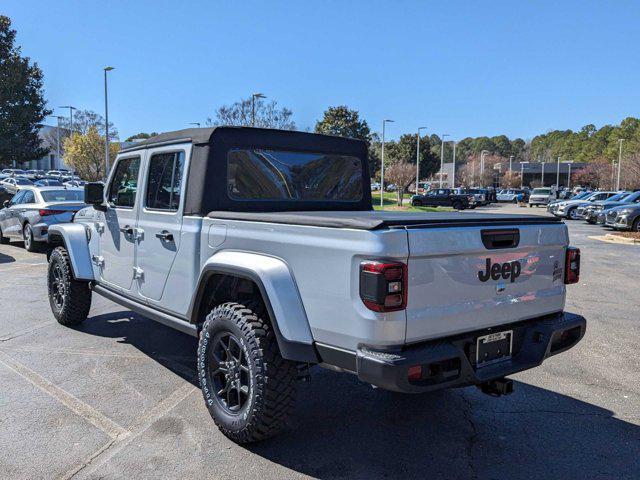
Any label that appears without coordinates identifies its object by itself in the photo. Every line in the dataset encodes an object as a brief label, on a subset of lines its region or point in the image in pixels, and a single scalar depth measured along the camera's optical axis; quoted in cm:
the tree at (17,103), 4288
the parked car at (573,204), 3149
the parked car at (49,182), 3391
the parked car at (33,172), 6231
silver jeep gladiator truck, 287
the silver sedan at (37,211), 1247
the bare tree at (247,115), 3262
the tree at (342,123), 5216
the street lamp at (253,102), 2833
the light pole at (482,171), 8807
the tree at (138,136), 8421
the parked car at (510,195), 5903
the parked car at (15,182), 3546
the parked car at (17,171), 5915
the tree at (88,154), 4719
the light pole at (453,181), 8748
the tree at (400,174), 5044
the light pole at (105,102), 3394
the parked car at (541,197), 4612
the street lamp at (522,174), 9444
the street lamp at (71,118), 5820
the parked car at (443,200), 4344
